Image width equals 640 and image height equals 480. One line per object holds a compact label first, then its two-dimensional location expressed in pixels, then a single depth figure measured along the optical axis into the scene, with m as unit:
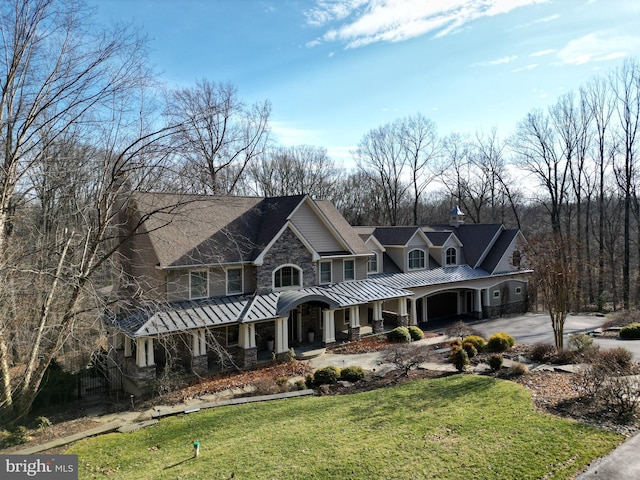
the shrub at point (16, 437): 11.07
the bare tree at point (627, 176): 33.22
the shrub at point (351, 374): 15.13
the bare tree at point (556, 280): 16.38
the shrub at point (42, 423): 12.35
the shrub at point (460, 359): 14.54
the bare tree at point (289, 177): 48.28
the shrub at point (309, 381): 14.94
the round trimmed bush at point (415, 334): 22.45
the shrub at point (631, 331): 19.80
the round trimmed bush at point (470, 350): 16.09
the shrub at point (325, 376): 14.88
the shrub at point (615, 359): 10.93
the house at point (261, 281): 17.06
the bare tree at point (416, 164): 47.81
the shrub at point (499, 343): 17.34
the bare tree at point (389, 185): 48.81
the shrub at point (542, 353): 15.41
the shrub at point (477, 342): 17.59
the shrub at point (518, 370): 13.50
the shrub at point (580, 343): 15.71
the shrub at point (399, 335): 21.75
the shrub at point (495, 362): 14.16
